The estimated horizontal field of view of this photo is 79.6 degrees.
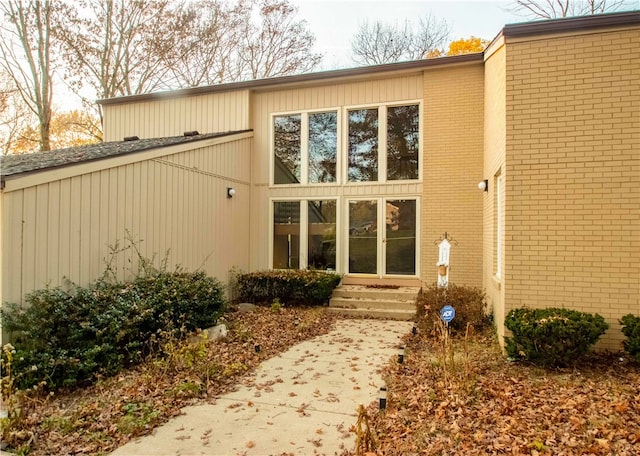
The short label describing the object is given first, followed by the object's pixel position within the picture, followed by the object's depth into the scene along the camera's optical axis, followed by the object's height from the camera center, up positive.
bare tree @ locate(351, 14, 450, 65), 19.89 +10.31
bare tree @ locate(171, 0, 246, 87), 18.55 +9.40
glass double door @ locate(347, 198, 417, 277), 9.77 -0.06
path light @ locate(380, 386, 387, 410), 3.81 -1.72
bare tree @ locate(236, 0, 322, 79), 19.67 +9.75
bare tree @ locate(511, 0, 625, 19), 14.56 +8.85
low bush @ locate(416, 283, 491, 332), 6.89 -1.31
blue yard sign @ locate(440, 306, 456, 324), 4.93 -1.01
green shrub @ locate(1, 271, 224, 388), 4.48 -1.25
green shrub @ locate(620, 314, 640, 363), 4.48 -1.17
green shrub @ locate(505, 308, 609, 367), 4.51 -1.18
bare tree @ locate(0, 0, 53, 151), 15.89 +7.70
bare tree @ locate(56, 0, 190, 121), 16.56 +8.57
